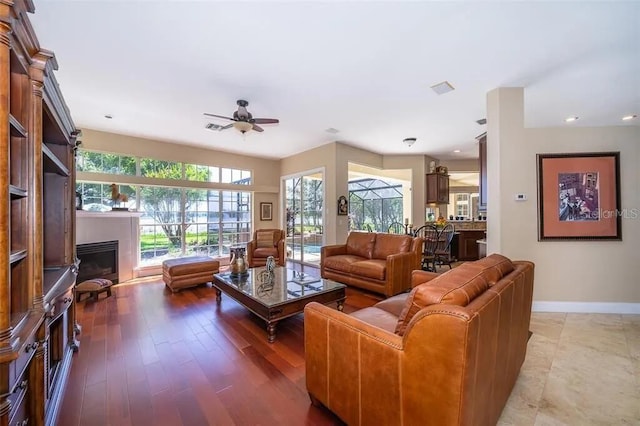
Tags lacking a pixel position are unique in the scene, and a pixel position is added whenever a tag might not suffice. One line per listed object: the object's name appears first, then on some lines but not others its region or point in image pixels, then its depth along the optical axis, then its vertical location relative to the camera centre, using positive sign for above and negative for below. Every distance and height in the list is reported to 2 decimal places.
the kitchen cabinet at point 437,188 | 6.73 +0.64
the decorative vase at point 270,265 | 3.50 -0.70
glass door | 6.26 -0.06
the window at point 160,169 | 5.35 +0.99
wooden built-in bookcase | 0.95 -0.11
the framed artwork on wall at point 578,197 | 3.19 +0.18
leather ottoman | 4.01 -0.92
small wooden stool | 3.64 -1.03
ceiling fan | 3.37 +1.25
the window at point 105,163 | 4.73 +1.01
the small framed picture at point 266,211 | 7.14 +0.08
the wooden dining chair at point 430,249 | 4.95 -0.74
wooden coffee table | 2.56 -0.88
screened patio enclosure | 9.85 +0.36
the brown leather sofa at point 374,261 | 3.76 -0.79
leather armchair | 5.59 -0.75
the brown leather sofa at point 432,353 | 1.00 -0.67
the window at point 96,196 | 4.75 +0.37
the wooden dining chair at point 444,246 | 5.02 -0.72
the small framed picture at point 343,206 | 5.72 +0.16
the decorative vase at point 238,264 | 3.62 -0.70
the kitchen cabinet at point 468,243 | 6.52 -0.79
